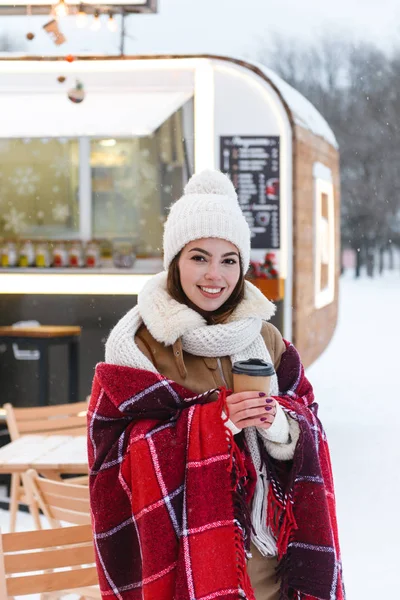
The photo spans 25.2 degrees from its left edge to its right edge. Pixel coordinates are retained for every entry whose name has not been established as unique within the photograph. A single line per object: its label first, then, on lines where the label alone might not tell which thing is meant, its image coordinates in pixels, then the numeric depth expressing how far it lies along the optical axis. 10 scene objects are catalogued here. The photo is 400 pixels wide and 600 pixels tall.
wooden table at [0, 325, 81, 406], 5.87
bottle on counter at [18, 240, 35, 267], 7.16
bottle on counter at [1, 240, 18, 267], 7.06
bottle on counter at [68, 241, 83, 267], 7.15
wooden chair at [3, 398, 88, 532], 4.07
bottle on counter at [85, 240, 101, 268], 7.15
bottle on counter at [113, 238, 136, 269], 7.02
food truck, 6.16
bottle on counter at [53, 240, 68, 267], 7.10
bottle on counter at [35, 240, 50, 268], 7.17
